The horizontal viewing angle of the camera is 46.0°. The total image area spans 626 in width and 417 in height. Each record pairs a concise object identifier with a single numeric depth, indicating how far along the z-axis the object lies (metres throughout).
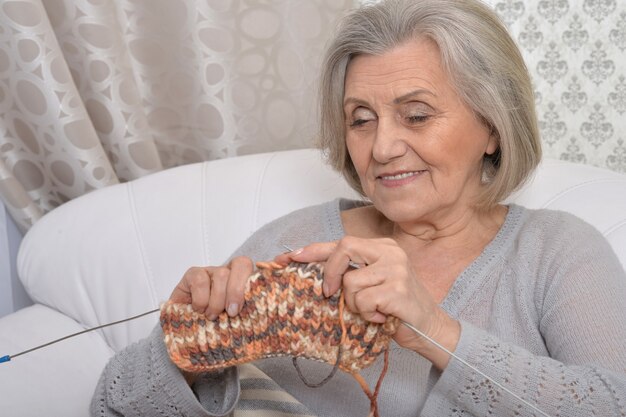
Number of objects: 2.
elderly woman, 1.06
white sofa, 1.60
